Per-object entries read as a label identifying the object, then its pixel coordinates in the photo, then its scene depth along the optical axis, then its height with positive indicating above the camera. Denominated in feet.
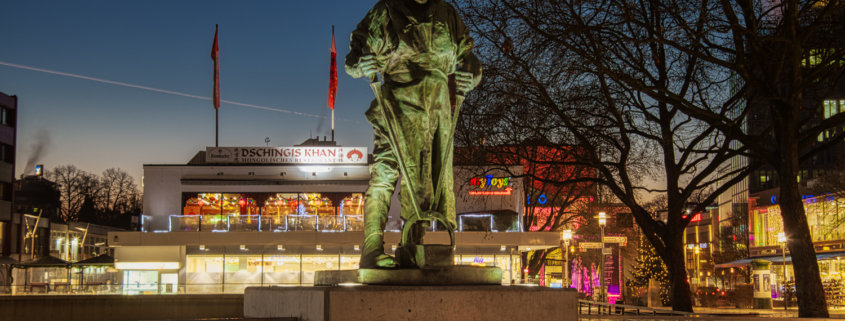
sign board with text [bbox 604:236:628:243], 96.15 -0.32
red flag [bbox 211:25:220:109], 180.96 +32.28
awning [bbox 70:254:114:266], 132.36 -3.93
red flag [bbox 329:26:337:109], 181.57 +33.82
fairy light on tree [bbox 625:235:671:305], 170.19 -7.32
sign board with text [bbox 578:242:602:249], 95.30 -1.00
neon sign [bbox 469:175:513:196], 143.69 +8.03
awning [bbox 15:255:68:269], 128.36 -4.01
